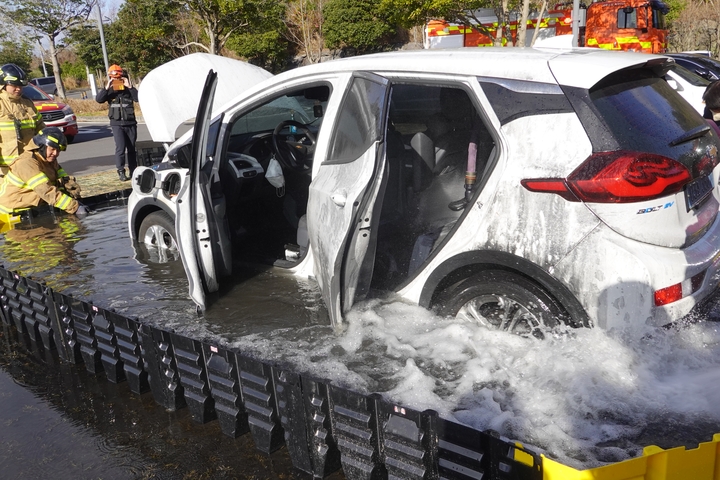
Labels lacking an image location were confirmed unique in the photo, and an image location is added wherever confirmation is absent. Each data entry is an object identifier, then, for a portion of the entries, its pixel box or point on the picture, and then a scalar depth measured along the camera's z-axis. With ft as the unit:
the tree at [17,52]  131.09
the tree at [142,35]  96.89
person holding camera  32.83
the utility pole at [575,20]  50.14
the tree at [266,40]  88.65
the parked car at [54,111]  50.67
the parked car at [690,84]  29.19
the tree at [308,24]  93.61
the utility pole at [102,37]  75.93
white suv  9.04
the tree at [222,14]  81.00
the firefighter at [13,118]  23.22
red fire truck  51.42
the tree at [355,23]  90.94
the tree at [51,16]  114.93
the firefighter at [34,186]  22.26
